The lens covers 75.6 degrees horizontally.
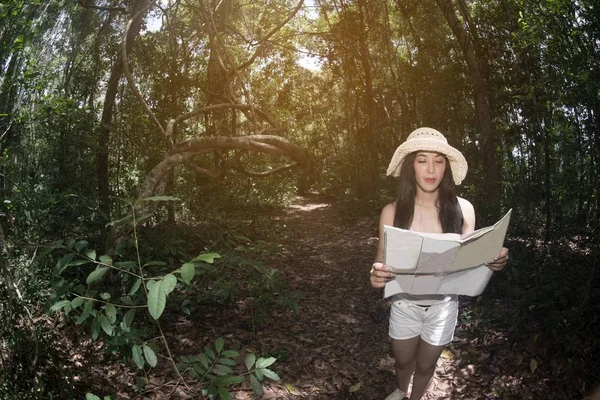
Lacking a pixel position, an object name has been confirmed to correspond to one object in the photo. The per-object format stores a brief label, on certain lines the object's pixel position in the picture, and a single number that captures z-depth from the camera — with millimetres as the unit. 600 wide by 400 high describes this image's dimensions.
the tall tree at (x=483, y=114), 6734
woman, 2387
